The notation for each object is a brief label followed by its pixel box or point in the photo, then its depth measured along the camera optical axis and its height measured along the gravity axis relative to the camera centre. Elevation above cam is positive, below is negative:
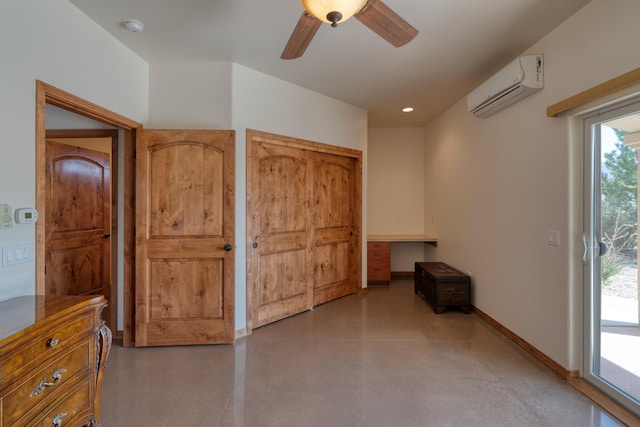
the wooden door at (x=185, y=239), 2.90 -0.23
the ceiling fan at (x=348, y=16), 1.48 +1.05
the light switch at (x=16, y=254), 1.69 -0.23
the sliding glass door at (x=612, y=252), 1.98 -0.26
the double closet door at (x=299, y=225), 3.41 -0.14
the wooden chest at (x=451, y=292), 3.81 -0.96
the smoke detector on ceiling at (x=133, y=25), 2.37 +1.47
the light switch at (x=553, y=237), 2.45 -0.19
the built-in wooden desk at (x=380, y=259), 5.00 -0.73
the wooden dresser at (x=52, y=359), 1.16 -0.63
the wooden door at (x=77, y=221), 3.61 -0.08
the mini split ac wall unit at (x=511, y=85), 2.58 +1.15
